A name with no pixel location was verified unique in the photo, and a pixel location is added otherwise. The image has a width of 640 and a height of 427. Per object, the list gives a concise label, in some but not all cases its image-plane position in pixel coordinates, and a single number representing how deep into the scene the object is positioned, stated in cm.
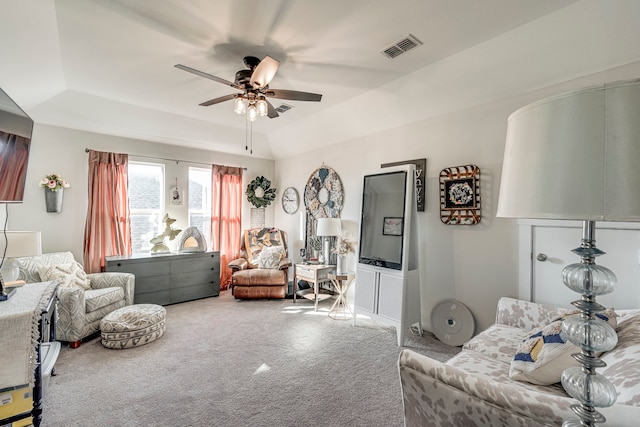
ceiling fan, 242
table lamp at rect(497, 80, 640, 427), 61
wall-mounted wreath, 531
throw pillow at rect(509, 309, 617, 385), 140
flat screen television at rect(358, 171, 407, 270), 314
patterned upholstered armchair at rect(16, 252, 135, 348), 277
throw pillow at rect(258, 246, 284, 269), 454
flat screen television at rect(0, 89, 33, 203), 176
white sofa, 79
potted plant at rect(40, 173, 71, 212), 354
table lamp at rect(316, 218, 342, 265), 415
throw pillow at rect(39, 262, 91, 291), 301
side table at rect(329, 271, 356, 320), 378
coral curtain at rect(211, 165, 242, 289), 498
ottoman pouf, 279
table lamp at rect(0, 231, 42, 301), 207
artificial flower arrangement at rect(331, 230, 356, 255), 418
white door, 205
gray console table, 386
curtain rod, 387
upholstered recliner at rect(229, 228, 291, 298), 434
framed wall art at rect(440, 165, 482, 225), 285
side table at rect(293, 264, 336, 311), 405
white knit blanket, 146
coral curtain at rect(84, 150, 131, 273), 385
